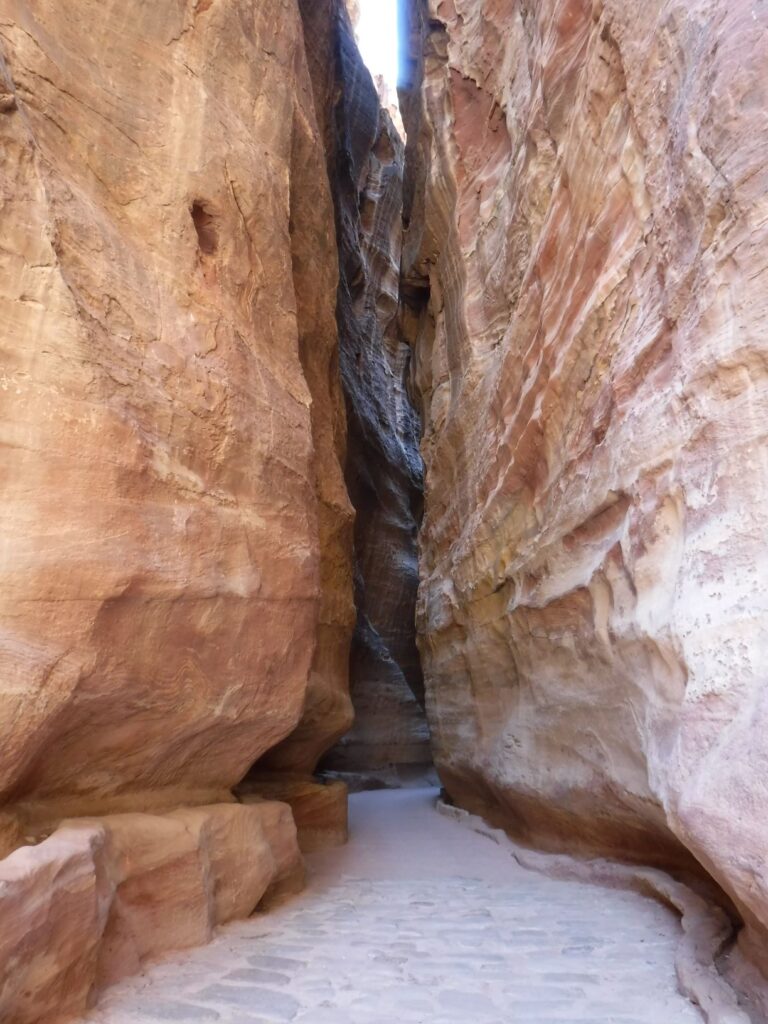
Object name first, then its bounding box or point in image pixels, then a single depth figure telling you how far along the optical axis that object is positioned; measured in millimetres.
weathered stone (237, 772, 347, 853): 7977
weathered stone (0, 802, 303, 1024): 2889
